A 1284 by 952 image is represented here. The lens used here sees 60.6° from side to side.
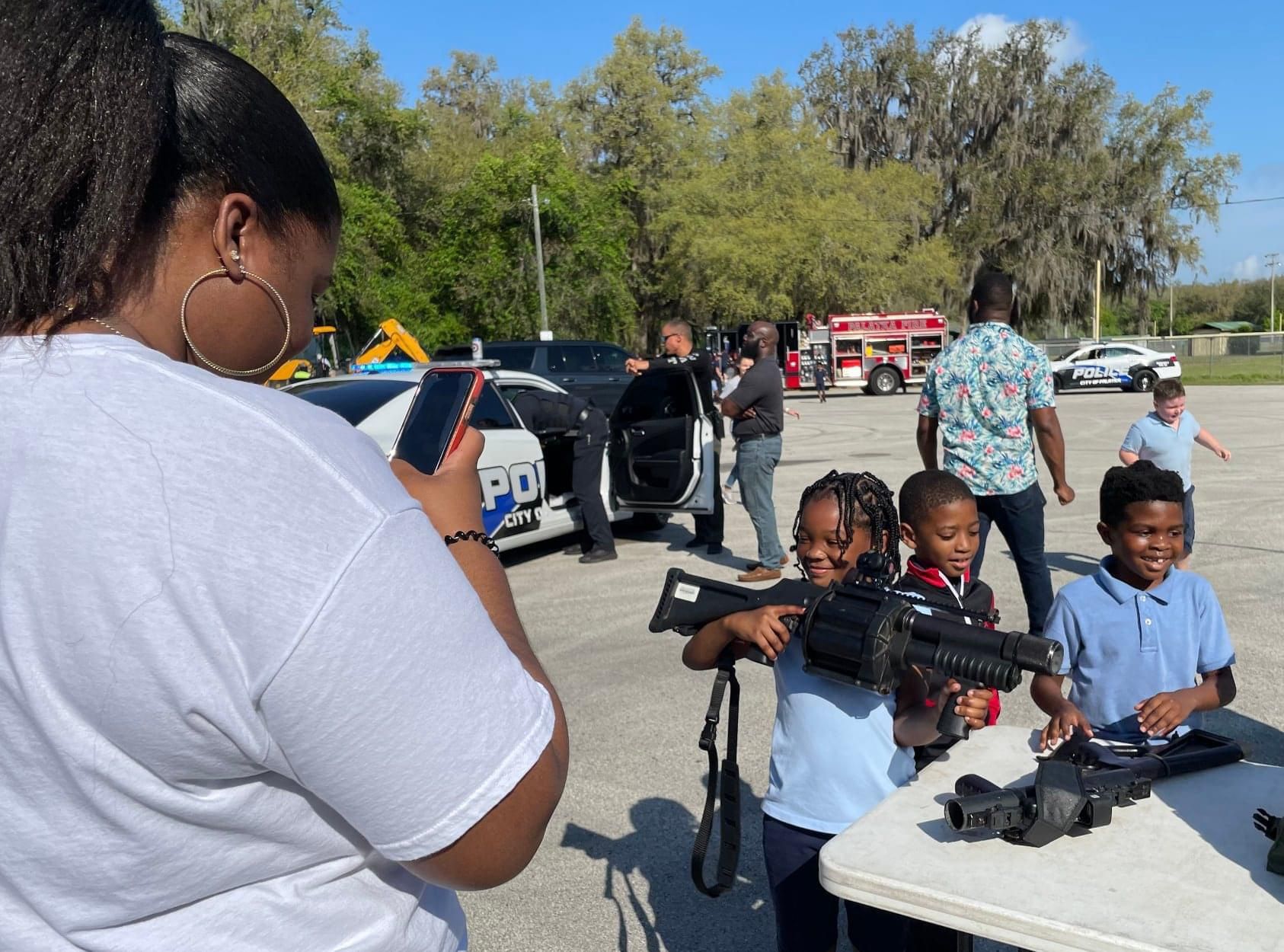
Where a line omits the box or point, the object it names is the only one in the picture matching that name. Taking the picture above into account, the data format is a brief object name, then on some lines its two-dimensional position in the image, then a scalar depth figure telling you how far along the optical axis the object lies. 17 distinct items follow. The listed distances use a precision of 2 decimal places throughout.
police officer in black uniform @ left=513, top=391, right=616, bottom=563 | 8.91
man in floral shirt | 5.40
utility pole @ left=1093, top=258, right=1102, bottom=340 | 44.94
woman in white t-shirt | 0.86
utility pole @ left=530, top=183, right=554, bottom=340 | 29.56
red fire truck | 33.56
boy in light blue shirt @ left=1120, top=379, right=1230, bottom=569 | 6.91
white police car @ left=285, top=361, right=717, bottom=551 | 7.82
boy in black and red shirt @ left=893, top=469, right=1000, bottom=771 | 3.41
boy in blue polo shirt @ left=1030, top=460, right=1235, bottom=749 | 3.06
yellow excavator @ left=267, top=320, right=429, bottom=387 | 11.58
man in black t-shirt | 8.21
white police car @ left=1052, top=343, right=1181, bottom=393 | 30.25
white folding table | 1.71
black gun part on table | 1.95
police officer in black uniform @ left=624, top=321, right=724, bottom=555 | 9.09
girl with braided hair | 2.52
